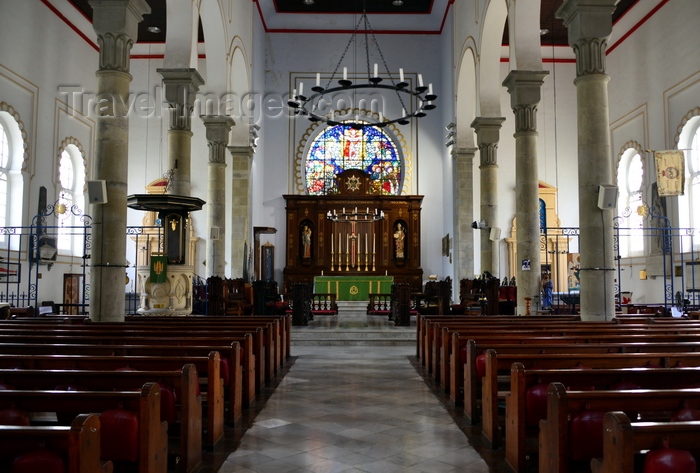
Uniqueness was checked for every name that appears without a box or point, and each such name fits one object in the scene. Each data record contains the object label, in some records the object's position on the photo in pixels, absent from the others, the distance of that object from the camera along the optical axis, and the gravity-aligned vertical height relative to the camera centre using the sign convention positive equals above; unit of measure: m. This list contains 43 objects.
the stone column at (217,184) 15.73 +2.54
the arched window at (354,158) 23.00 +4.63
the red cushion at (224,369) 5.25 -0.76
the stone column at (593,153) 8.87 +1.88
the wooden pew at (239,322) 7.83 -0.55
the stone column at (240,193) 18.34 +2.65
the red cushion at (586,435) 3.15 -0.80
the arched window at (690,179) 15.93 +2.64
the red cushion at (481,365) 5.36 -0.74
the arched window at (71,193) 17.77 +2.66
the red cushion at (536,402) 3.96 -0.79
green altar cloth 18.53 -0.16
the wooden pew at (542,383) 3.79 -0.65
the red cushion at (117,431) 3.10 -0.76
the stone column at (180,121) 12.00 +3.22
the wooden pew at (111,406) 3.08 -0.63
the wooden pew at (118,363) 4.31 -0.58
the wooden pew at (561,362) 4.46 -0.61
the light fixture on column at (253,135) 18.64 +4.48
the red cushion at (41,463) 2.43 -0.72
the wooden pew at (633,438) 2.38 -0.63
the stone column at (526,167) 12.12 +2.27
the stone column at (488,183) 15.75 +2.55
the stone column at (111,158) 8.45 +1.76
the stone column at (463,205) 18.34 +2.26
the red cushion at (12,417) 3.11 -0.69
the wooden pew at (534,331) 6.41 -0.56
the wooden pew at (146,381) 3.74 -0.64
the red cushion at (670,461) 2.44 -0.73
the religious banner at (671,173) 14.07 +2.46
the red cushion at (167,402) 3.88 -0.76
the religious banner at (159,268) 11.24 +0.25
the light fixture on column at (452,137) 18.60 +4.39
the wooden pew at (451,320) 8.38 -0.58
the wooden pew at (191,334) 5.98 -0.54
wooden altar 21.89 +1.65
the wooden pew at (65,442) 2.38 -0.63
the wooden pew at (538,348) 5.09 -0.58
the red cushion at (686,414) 3.07 -0.68
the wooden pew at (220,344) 5.29 -0.56
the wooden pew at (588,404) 3.08 -0.63
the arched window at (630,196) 18.99 +2.65
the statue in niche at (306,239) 22.09 +1.52
